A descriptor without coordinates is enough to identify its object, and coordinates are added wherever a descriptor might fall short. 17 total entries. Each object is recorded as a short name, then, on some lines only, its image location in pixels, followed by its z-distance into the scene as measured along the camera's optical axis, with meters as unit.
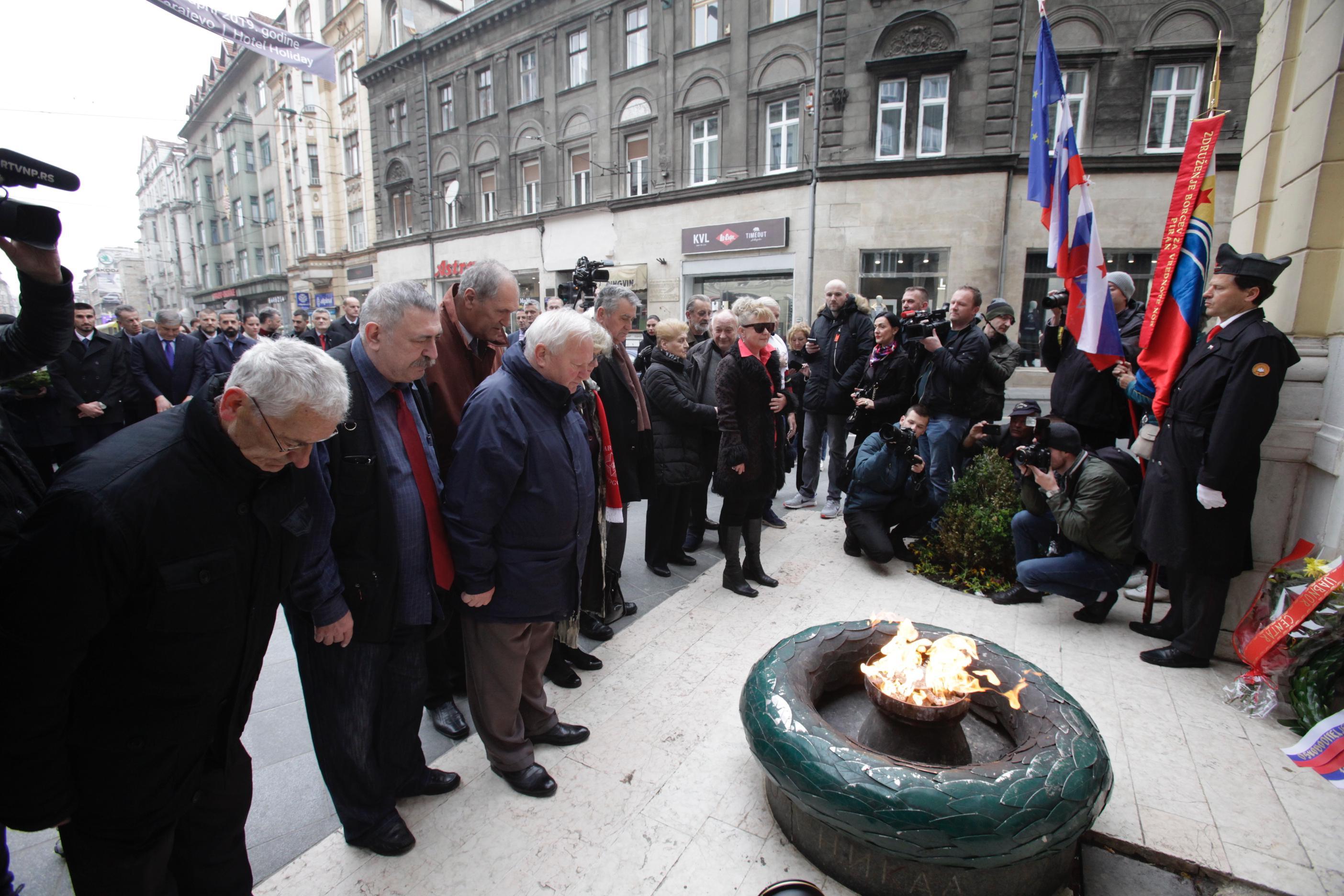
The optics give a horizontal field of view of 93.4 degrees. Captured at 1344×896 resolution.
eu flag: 4.89
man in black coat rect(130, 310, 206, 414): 7.34
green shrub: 4.74
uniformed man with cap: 3.31
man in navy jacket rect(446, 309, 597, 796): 2.40
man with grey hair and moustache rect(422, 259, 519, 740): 3.02
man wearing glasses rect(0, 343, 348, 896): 1.34
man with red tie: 2.13
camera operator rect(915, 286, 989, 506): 5.27
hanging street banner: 7.76
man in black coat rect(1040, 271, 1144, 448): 4.80
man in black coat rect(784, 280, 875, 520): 6.28
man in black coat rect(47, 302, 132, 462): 6.06
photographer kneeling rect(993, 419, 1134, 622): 4.01
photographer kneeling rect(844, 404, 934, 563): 5.11
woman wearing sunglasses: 4.50
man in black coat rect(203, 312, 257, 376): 7.85
